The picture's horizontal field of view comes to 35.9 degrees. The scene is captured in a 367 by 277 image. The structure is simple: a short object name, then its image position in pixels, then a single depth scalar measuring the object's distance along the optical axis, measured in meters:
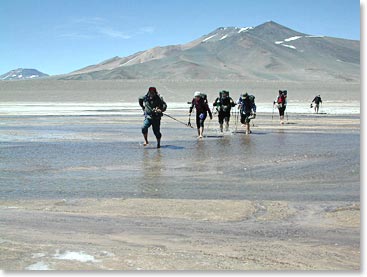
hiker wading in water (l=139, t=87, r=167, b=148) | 15.71
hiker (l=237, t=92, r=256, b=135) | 20.22
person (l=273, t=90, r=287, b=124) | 25.77
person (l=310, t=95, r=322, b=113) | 39.17
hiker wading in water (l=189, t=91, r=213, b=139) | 18.45
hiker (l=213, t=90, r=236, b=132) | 20.45
